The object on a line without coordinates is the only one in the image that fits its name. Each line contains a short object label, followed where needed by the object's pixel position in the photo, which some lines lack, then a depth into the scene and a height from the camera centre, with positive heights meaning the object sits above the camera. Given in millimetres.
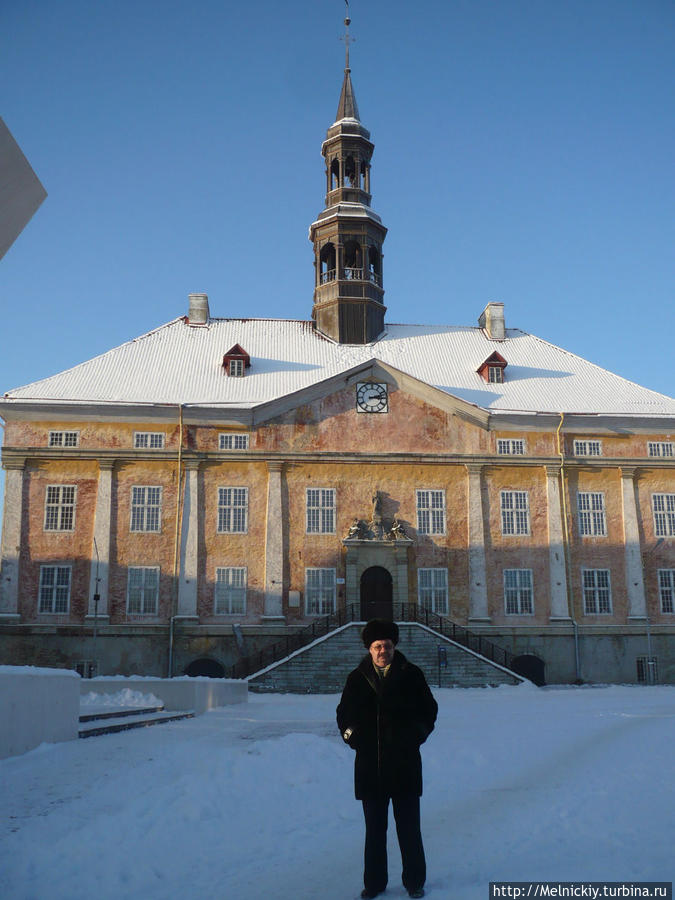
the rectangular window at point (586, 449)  38562 +6860
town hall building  35312 +3983
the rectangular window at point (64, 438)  36438 +7219
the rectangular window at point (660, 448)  38844 +6909
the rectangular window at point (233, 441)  37094 +7129
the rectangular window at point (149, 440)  36781 +7164
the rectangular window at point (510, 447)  38094 +6913
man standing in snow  5898 -807
